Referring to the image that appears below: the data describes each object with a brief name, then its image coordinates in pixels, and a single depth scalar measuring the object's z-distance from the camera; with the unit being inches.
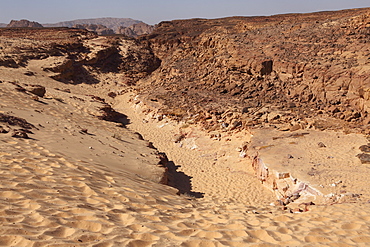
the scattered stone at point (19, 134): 263.7
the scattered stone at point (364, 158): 326.0
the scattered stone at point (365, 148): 347.9
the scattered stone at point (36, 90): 536.7
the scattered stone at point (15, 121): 300.9
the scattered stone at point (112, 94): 887.0
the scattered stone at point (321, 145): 379.9
